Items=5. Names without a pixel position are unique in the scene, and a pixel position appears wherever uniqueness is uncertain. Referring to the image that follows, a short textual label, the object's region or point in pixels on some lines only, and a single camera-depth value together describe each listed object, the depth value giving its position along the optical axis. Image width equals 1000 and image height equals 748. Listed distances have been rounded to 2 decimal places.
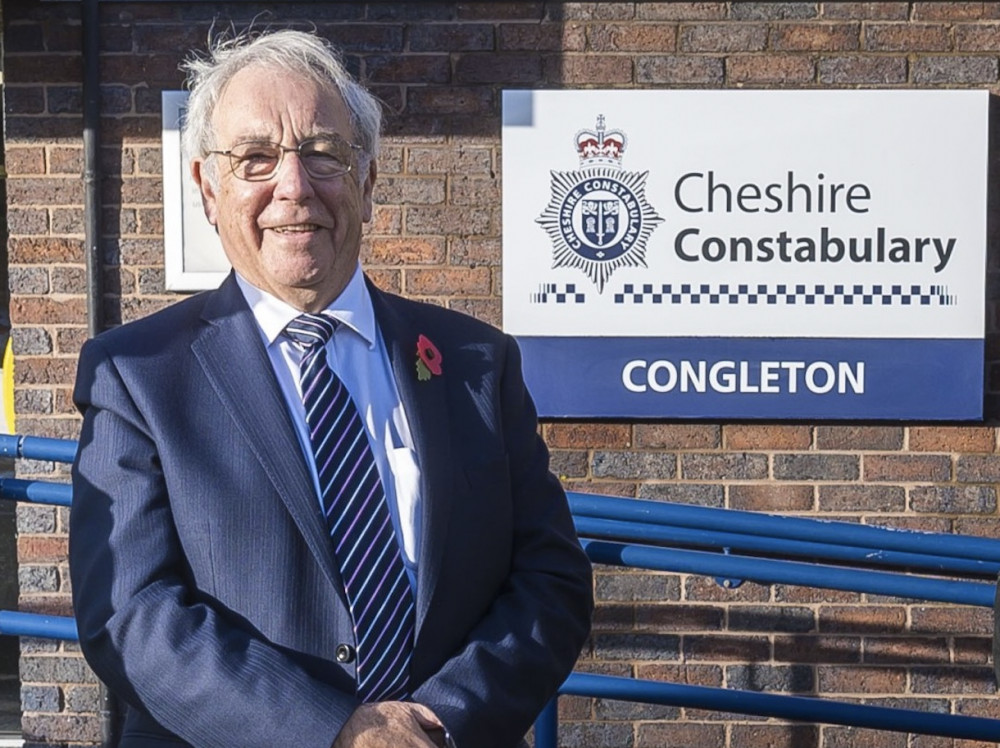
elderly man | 2.09
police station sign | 4.63
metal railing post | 3.04
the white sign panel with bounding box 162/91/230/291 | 4.69
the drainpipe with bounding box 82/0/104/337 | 4.62
